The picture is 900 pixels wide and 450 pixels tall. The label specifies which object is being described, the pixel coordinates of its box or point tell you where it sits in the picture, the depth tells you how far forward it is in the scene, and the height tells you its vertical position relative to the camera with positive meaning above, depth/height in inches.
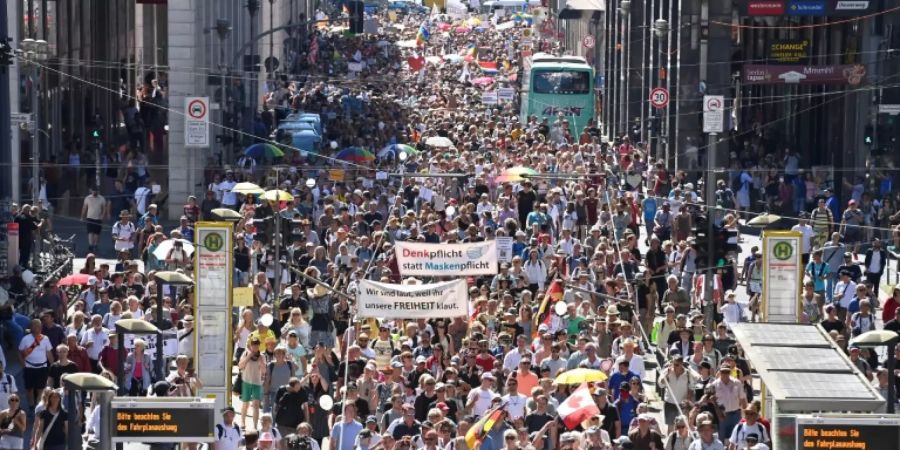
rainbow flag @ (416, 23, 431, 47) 4458.7 +39.8
